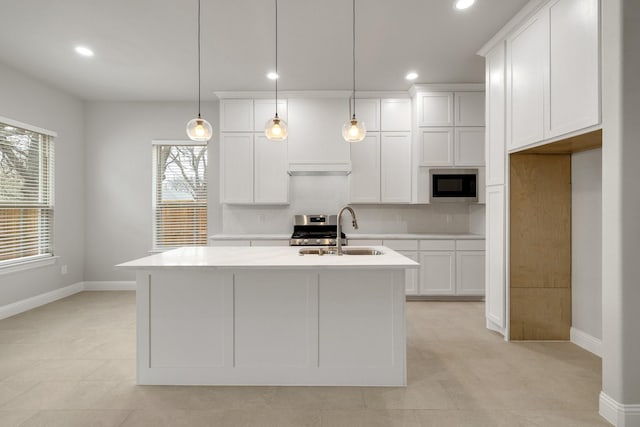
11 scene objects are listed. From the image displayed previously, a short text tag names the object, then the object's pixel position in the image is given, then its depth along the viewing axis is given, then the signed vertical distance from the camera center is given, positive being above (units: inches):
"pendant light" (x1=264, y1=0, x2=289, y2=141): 114.4 +26.6
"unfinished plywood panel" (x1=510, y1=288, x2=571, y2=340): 131.1 -36.5
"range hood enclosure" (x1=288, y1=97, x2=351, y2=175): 195.3 +43.8
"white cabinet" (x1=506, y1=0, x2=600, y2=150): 92.5 +41.2
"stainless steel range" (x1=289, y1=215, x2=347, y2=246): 201.6 -7.1
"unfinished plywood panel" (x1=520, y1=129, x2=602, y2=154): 100.2 +21.6
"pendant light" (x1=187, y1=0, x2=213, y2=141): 113.2 +26.2
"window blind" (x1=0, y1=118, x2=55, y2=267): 163.0 +9.6
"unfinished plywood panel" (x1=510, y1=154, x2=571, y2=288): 130.6 -0.9
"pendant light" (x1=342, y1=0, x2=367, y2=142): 115.0 +26.3
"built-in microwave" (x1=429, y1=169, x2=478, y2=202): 191.0 +15.7
